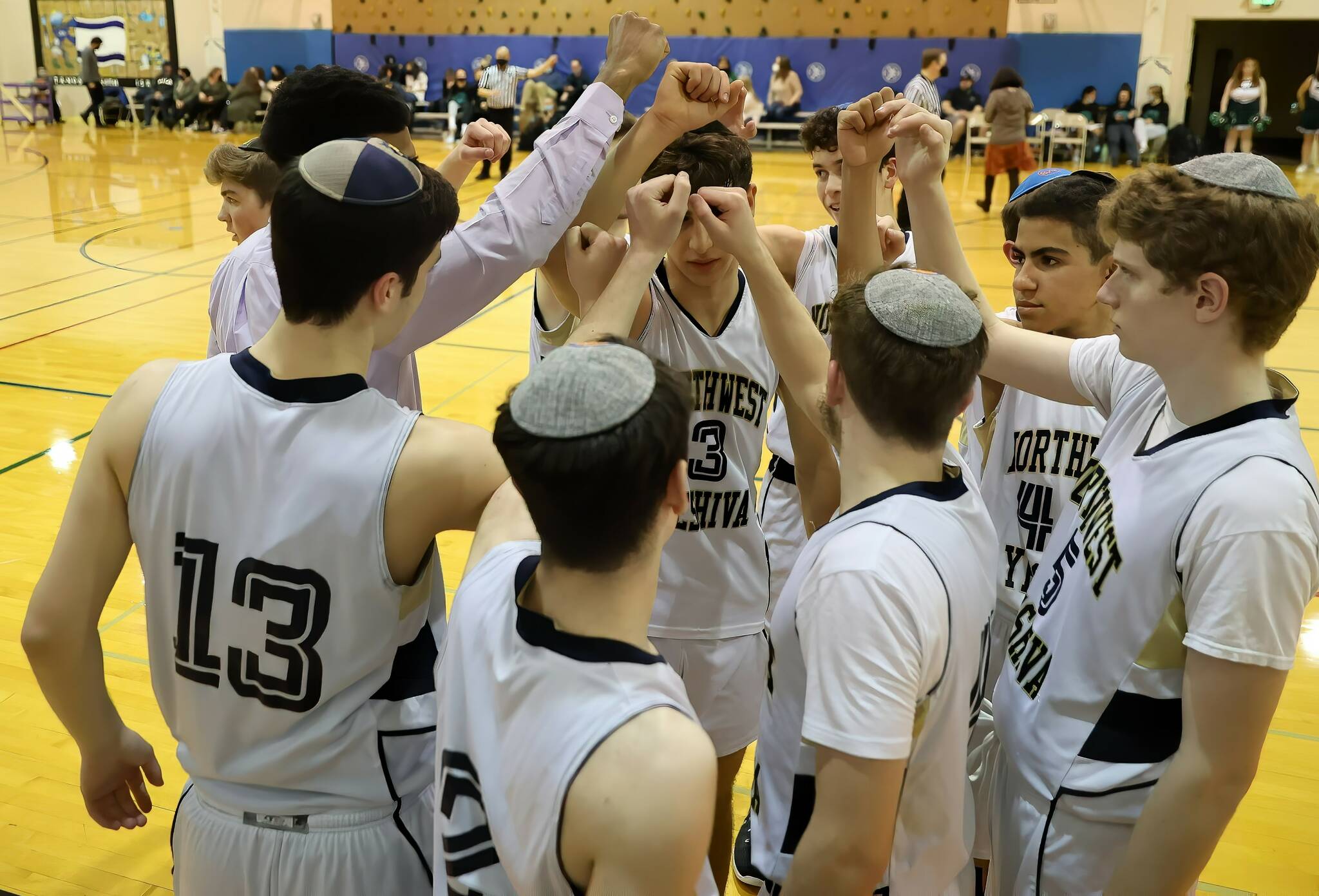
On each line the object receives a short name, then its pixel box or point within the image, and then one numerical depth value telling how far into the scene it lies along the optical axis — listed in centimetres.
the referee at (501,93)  1845
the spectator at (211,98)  2428
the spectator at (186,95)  2441
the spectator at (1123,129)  1956
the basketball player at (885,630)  155
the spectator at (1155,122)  2005
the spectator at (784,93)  2241
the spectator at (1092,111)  2036
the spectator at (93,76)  2428
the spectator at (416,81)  2434
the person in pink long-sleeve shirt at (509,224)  230
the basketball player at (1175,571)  168
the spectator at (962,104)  2023
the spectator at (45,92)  2466
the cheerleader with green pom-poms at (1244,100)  1891
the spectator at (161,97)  2484
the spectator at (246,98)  2348
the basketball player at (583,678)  125
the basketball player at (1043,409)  280
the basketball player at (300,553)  169
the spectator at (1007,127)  1435
